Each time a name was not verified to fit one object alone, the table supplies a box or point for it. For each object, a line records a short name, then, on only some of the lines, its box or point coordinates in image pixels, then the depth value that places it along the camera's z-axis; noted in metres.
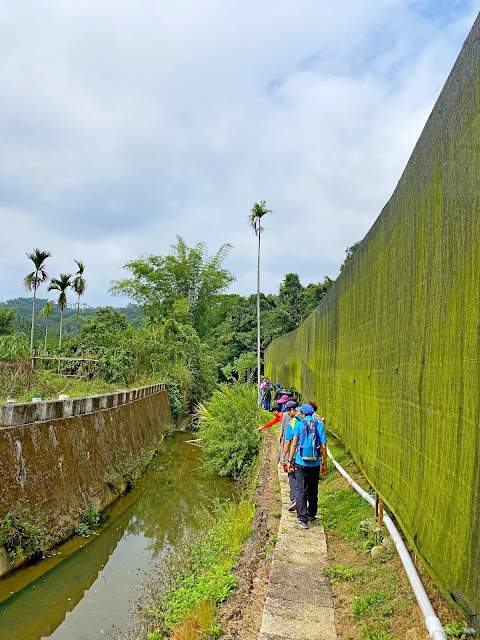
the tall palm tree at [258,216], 19.14
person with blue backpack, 5.40
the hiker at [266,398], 14.95
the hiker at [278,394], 12.35
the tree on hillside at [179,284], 33.69
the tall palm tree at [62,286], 33.12
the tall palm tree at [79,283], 34.19
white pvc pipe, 2.50
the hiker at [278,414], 9.09
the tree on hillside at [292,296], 35.94
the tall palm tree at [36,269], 28.61
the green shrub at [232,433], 11.42
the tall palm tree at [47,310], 32.44
